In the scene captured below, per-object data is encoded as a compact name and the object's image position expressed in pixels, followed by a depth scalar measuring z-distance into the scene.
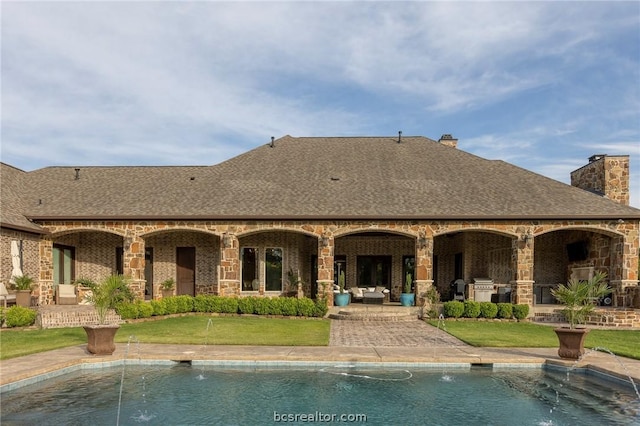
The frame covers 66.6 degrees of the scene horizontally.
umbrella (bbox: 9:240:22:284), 17.33
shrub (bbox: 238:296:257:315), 18.50
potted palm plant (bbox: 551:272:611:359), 10.63
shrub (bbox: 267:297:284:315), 18.39
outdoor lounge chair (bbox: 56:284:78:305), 19.97
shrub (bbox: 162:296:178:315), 17.94
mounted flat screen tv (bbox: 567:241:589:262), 21.33
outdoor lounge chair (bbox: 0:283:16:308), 15.93
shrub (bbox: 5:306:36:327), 14.35
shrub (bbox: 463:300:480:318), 18.16
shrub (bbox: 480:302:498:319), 18.16
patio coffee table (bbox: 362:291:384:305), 21.12
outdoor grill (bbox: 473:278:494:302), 20.00
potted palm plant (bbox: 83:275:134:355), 10.58
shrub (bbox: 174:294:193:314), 18.39
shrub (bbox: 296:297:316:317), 18.30
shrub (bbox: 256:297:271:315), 18.44
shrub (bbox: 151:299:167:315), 17.47
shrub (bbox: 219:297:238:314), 18.59
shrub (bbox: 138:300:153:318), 16.94
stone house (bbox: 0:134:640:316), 19.31
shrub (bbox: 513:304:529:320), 18.22
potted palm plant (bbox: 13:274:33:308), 16.64
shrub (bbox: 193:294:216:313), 18.70
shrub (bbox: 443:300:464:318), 18.16
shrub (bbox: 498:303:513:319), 18.19
